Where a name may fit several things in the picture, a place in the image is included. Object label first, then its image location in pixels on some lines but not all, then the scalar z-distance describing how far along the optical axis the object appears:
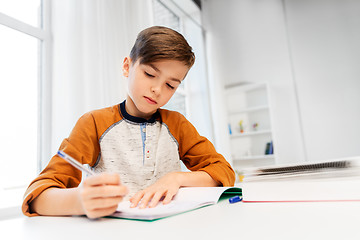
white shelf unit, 3.69
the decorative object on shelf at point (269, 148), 3.54
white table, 0.30
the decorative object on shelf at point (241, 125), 3.85
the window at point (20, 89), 1.39
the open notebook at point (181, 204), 0.42
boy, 0.75
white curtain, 1.46
